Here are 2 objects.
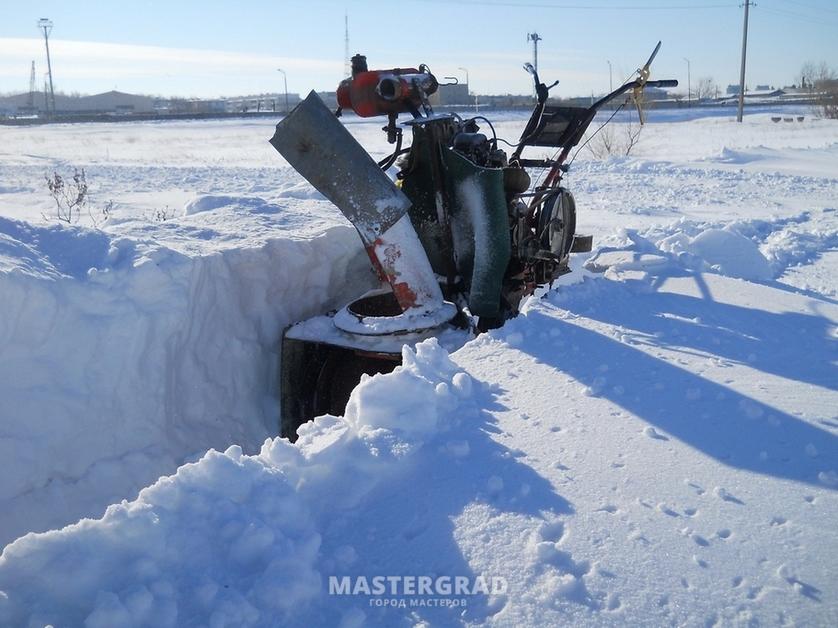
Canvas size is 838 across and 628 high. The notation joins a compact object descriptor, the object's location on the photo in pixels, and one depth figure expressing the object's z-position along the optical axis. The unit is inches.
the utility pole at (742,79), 1423.5
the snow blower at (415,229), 169.9
